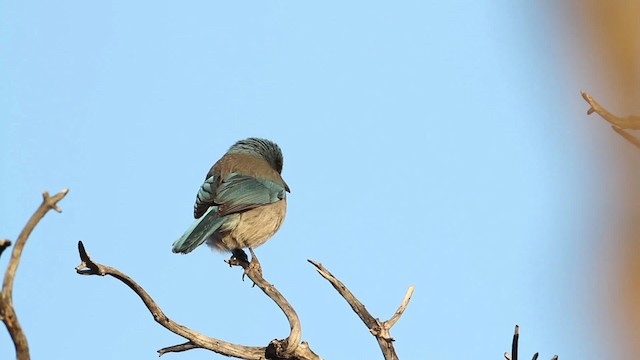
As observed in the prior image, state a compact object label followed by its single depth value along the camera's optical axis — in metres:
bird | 14.08
